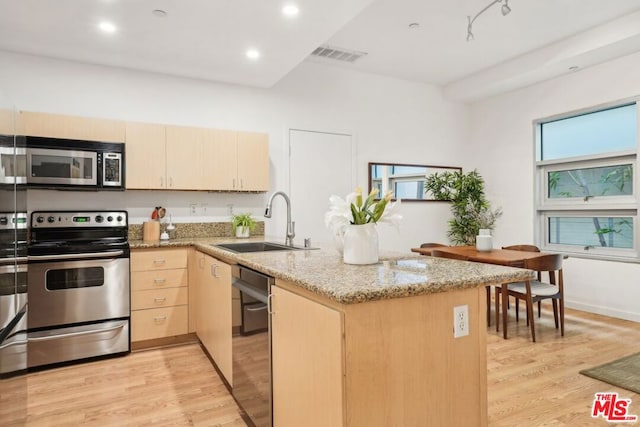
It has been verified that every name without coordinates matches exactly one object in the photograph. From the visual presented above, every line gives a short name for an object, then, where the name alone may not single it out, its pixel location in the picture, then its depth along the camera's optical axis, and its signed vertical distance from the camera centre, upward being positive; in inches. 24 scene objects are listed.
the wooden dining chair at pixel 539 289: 133.3 -28.0
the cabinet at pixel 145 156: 137.8 +20.0
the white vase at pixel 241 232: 156.9 -8.2
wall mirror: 200.8 +17.4
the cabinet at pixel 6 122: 60.7 +14.7
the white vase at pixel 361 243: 68.9 -5.7
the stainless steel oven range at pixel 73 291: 114.4 -24.2
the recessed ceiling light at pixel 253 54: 132.6 +54.6
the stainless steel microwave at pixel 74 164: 121.7 +15.7
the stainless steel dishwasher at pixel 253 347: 71.4 -27.4
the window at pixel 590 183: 163.2 +12.6
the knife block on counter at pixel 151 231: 145.6 -7.1
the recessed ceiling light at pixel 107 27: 112.6 +54.5
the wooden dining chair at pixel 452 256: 144.1 -17.0
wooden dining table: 131.9 -16.2
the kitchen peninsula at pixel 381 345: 49.2 -18.6
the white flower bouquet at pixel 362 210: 68.1 +0.2
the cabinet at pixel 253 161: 155.8 +20.3
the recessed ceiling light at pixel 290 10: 103.9 +54.7
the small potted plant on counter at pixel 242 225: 157.2 -5.4
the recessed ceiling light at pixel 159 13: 106.4 +54.8
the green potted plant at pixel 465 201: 209.9 +5.5
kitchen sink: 118.0 -10.9
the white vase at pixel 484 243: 154.8 -12.7
